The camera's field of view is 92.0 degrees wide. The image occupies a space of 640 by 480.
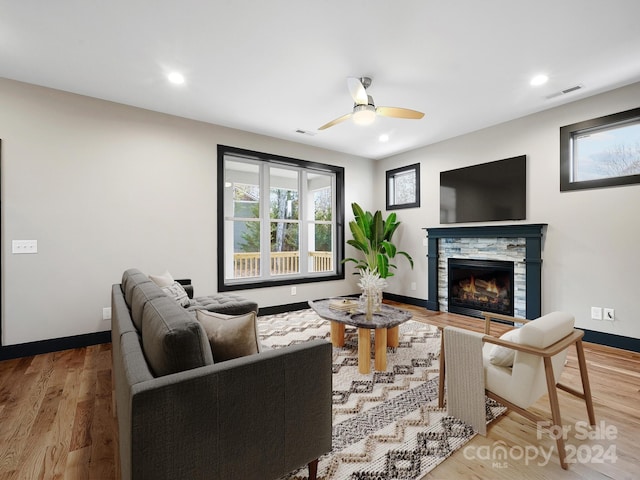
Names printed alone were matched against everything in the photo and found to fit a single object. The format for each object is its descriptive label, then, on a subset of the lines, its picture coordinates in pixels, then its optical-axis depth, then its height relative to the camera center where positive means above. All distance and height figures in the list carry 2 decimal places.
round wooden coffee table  2.62 -0.71
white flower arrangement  2.86 -0.40
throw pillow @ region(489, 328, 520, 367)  1.77 -0.67
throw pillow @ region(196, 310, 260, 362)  1.36 -0.43
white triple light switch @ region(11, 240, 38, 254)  3.02 -0.05
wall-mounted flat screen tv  3.99 +0.68
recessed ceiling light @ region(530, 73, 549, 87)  2.94 +1.56
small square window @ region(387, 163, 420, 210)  5.29 +0.96
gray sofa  0.95 -0.58
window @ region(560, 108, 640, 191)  3.14 +0.96
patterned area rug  1.57 -1.14
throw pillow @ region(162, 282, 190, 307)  2.75 -0.48
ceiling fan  2.72 +1.24
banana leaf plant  5.20 +0.03
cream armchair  1.56 -0.69
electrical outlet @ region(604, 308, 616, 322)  3.23 -0.78
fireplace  3.78 -0.17
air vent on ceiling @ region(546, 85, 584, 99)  3.16 +1.57
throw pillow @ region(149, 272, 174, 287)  2.84 -0.37
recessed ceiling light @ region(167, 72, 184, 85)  2.90 +1.57
